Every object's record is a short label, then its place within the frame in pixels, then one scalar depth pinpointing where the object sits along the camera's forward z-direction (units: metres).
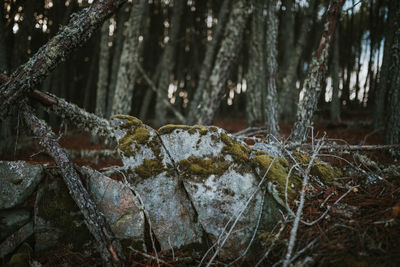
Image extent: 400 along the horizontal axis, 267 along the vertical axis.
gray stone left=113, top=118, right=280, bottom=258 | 2.30
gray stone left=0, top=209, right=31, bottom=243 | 2.23
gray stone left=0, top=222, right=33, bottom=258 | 2.20
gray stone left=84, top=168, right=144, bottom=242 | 2.38
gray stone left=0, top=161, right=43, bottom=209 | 2.29
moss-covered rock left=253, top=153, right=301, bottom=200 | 2.34
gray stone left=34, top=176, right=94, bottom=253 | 2.37
